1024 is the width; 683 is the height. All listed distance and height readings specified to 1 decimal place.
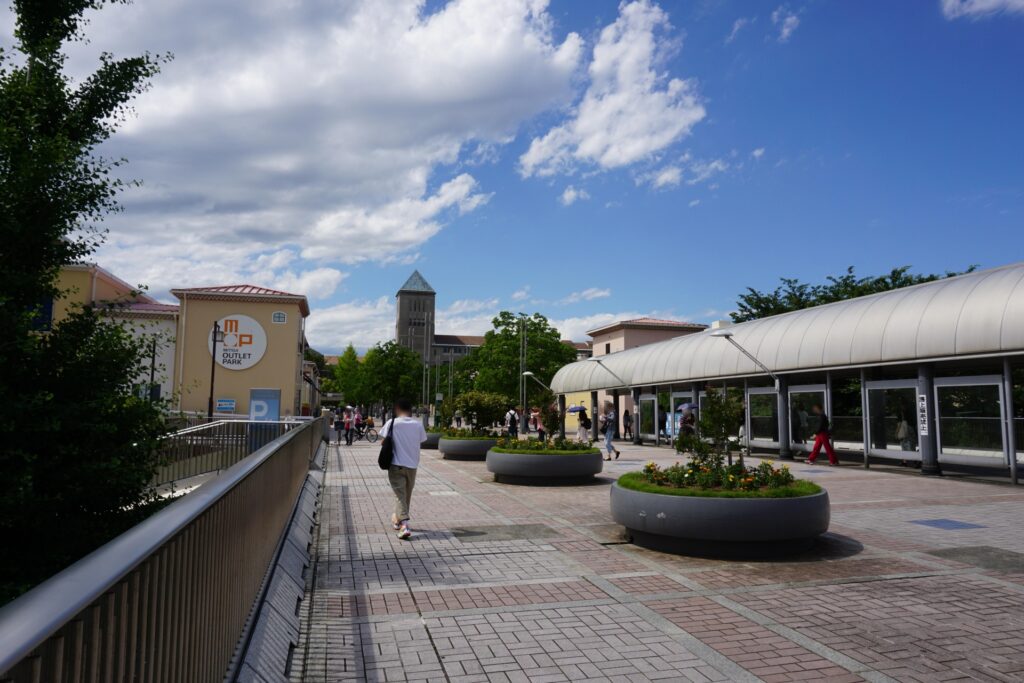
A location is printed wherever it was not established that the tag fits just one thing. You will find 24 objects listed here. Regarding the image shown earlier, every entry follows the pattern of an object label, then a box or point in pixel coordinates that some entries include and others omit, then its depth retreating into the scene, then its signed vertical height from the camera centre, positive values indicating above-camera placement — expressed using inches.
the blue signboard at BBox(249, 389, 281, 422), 1274.6 +25.2
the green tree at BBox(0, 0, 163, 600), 304.7 +14.5
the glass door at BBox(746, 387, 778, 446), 987.9 +6.2
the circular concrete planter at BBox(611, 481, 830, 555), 308.2 -43.4
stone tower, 6604.3 +921.3
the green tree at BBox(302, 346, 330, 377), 5603.3 +479.1
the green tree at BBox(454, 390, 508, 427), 909.2 +15.1
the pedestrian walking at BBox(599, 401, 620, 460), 917.8 -6.1
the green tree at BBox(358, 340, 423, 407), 3567.9 +215.6
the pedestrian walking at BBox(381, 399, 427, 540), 370.6 -18.7
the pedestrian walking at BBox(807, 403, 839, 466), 824.4 -18.3
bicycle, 1570.5 -35.9
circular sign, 1998.0 +199.8
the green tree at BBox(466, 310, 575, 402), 2615.7 +237.8
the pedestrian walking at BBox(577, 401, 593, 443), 1002.4 -8.3
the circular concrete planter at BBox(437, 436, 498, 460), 884.6 -34.7
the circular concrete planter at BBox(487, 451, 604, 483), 585.6 -38.3
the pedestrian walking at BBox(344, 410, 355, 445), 1366.9 -17.0
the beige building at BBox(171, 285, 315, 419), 1959.9 +205.2
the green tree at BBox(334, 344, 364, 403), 3800.7 +238.0
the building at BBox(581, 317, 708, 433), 2733.8 +337.7
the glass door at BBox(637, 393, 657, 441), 1332.4 +2.9
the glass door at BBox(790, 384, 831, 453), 916.0 +8.7
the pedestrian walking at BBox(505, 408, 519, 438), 1001.5 -3.6
